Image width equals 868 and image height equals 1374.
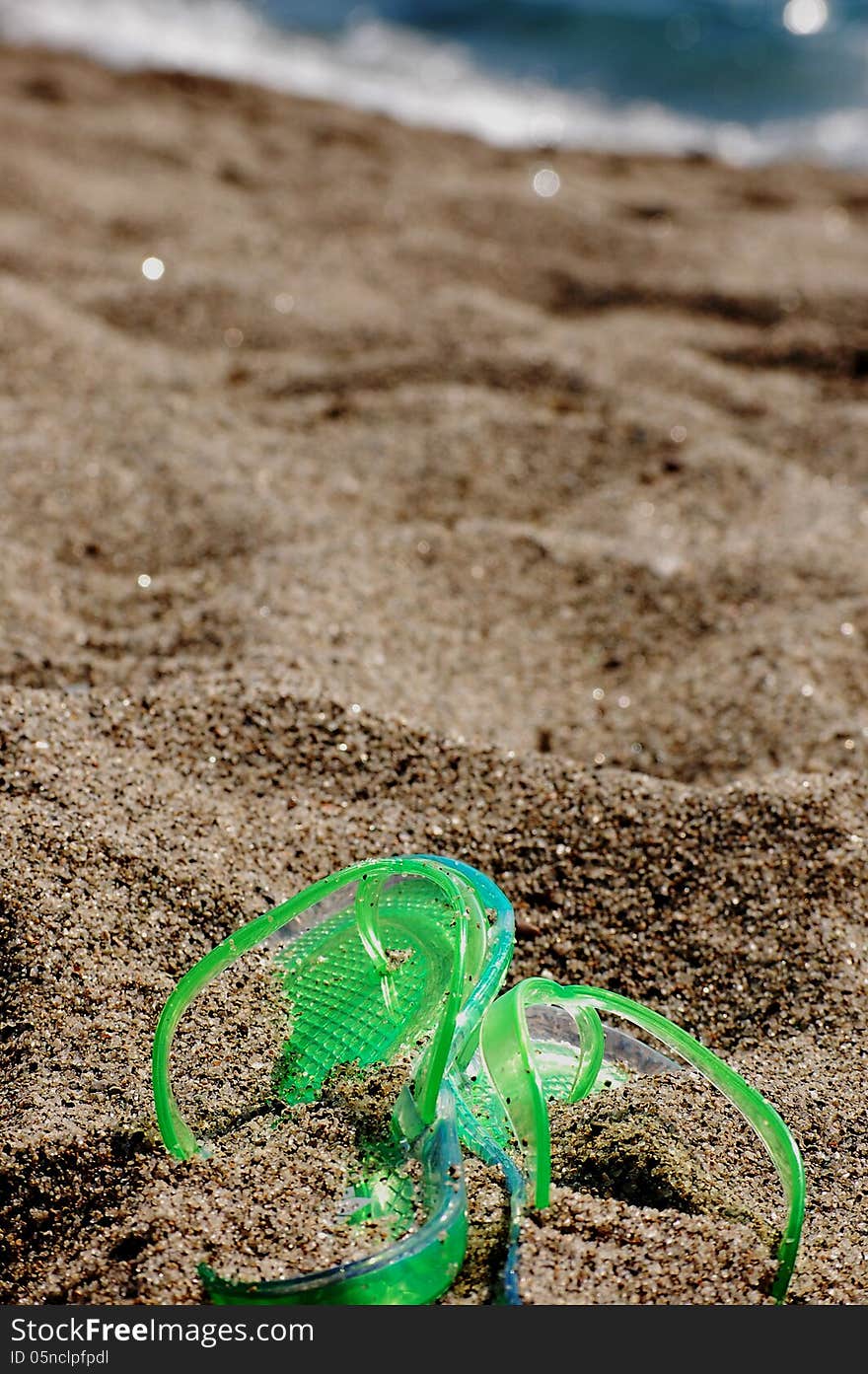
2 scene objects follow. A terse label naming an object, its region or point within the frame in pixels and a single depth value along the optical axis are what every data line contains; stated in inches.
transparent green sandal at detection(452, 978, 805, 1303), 37.6
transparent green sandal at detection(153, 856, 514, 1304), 36.7
